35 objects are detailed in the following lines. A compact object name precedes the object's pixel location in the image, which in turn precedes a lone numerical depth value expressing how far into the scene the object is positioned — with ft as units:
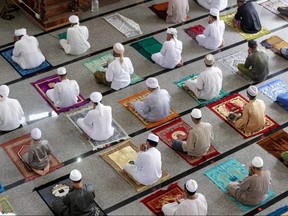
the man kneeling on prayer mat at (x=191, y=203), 27.58
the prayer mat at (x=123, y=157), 30.91
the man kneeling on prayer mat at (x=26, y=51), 37.01
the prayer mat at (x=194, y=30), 41.55
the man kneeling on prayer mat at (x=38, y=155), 30.19
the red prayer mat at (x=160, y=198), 29.71
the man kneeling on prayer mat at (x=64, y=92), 34.17
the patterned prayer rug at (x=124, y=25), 41.45
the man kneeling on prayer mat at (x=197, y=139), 31.42
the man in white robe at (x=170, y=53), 37.52
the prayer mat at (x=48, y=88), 35.06
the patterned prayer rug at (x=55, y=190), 29.81
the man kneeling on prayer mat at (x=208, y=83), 35.24
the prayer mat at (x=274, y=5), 44.69
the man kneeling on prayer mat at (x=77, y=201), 27.89
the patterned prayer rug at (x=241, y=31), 41.93
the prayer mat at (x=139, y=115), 34.34
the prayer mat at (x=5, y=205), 29.22
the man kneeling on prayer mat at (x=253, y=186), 29.07
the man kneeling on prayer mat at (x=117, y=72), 35.63
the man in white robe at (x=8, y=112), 32.42
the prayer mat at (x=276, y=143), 33.20
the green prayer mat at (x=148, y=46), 39.65
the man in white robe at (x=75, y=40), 38.17
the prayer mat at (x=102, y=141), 32.92
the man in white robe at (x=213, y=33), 39.34
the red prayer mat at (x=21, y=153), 31.14
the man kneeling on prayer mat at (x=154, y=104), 33.30
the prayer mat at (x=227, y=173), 31.14
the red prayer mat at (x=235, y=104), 34.42
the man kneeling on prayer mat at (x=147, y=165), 29.76
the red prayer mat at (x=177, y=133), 32.45
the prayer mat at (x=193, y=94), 36.11
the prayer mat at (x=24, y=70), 37.52
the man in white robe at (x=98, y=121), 32.12
